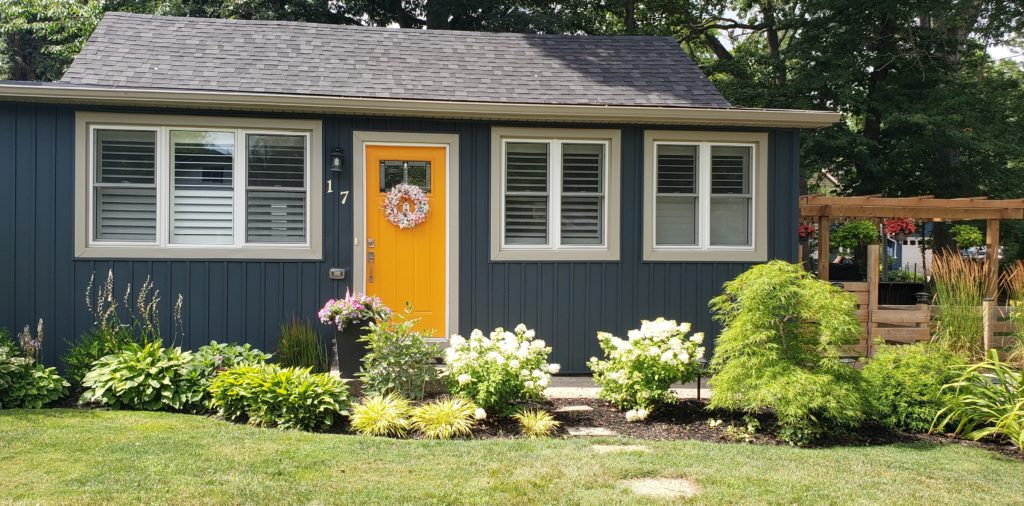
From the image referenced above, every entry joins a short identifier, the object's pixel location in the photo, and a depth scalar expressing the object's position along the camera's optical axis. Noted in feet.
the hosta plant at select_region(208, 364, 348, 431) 16.60
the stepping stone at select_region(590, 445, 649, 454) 15.25
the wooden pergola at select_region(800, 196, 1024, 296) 29.63
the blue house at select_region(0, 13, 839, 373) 21.47
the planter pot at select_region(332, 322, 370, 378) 20.40
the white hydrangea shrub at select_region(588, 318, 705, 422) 18.22
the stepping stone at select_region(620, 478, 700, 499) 12.67
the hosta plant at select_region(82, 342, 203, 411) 17.88
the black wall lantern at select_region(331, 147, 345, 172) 22.40
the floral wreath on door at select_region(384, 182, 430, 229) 23.12
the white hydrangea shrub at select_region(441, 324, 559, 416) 17.22
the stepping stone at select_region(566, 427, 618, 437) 16.85
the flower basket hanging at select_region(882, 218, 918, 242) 43.37
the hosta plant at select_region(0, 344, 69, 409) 17.83
